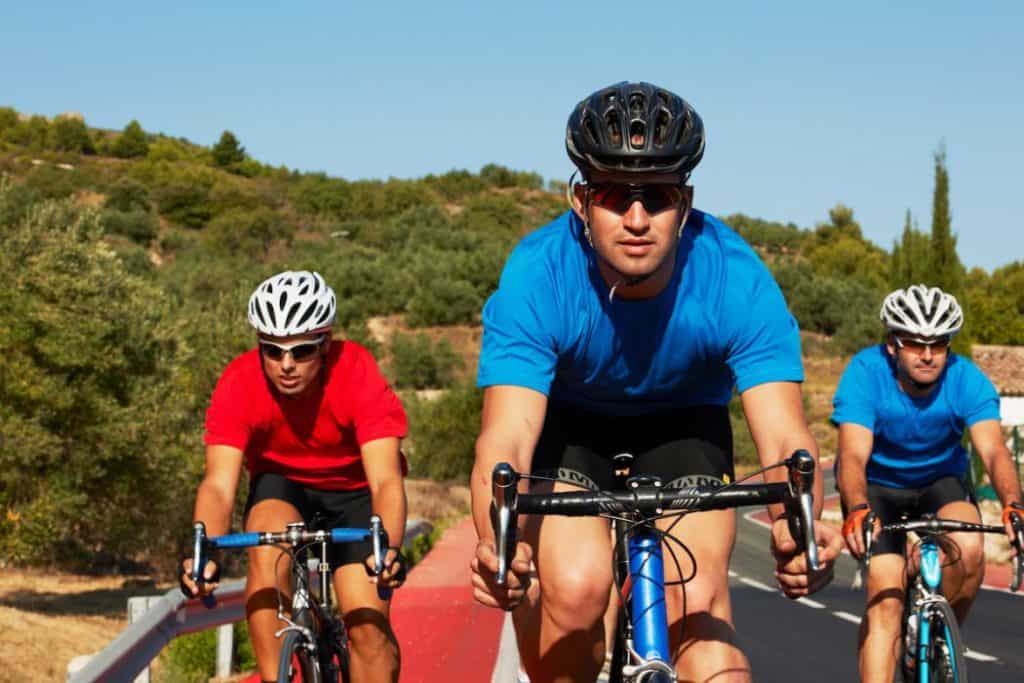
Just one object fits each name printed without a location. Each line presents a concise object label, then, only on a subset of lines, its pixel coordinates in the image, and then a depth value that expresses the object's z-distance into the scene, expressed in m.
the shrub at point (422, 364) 70.56
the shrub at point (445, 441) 48.38
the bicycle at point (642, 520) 3.68
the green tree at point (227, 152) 151.62
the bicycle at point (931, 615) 6.96
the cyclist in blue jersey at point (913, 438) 7.49
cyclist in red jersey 6.54
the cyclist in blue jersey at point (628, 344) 4.31
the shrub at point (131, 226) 98.06
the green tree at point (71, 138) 142.00
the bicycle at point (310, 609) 6.08
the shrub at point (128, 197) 110.06
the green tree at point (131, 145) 143.62
